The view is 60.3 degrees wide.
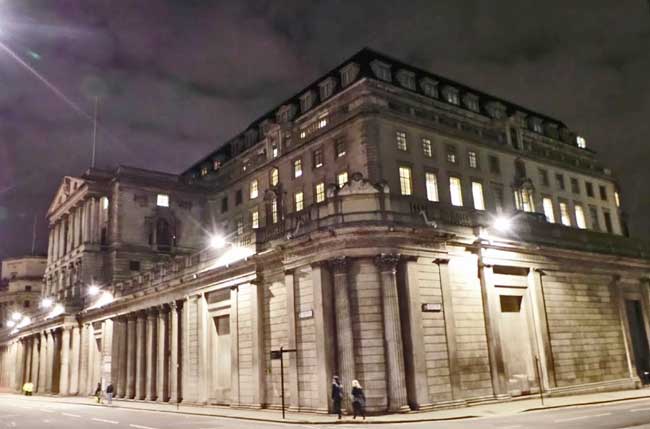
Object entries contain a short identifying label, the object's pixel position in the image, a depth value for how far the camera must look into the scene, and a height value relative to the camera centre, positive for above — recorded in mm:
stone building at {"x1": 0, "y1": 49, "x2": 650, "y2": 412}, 28688 +5391
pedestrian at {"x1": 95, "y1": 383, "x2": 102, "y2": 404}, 46200 -2320
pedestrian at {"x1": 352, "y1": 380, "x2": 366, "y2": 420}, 25561 -2251
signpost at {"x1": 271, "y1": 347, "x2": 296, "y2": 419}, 26766 -22
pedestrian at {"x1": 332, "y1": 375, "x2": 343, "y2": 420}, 26188 -1989
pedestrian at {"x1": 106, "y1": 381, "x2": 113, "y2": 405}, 42822 -2122
